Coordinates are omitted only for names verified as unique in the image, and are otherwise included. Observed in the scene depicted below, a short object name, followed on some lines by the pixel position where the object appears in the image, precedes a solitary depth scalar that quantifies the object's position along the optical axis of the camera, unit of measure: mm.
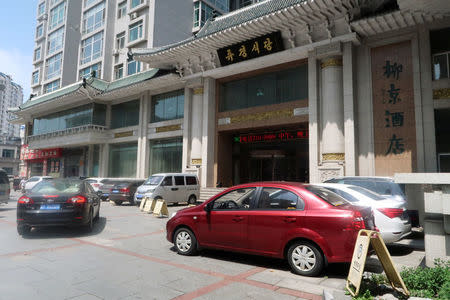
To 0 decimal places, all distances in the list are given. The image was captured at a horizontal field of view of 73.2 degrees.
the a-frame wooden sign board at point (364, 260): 3766
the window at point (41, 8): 45053
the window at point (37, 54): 44094
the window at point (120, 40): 31688
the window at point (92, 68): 32812
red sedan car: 4707
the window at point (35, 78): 43719
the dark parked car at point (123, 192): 17248
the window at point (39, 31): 44356
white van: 15344
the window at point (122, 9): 31859
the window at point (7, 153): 79219
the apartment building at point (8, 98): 111931
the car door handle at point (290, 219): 5059
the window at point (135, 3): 29625
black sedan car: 7602
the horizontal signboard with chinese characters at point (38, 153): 35228
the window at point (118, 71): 31238
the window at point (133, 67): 28622
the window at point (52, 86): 39188
